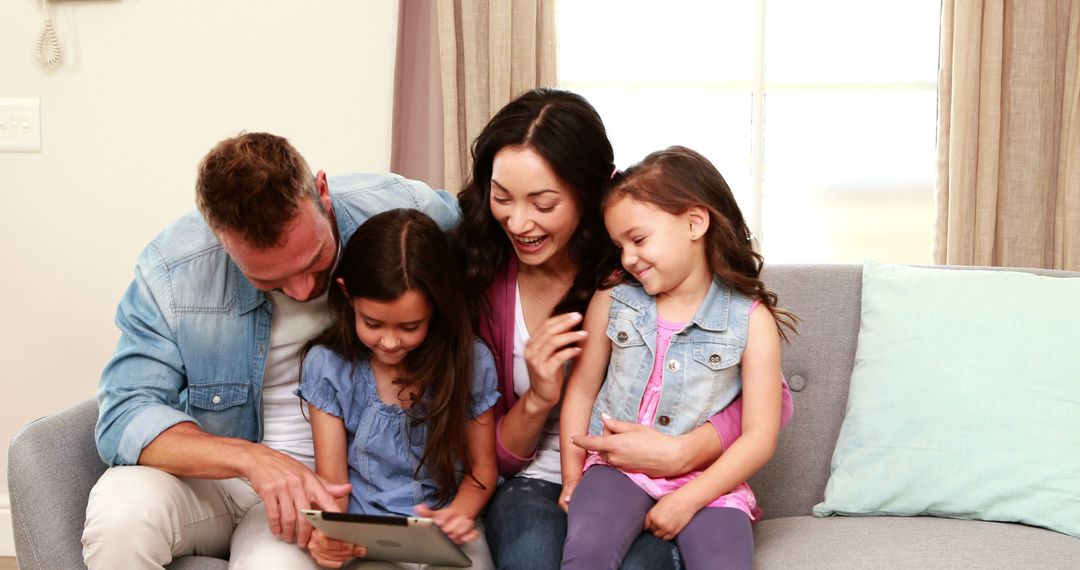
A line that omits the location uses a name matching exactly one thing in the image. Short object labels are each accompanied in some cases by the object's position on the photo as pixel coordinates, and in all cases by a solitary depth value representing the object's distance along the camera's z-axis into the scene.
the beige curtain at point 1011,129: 2.49
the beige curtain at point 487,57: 2.58
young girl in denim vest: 1.56
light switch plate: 2.75
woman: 1.58
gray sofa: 1.50
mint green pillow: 1.71
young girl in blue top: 1.60
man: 1.47
